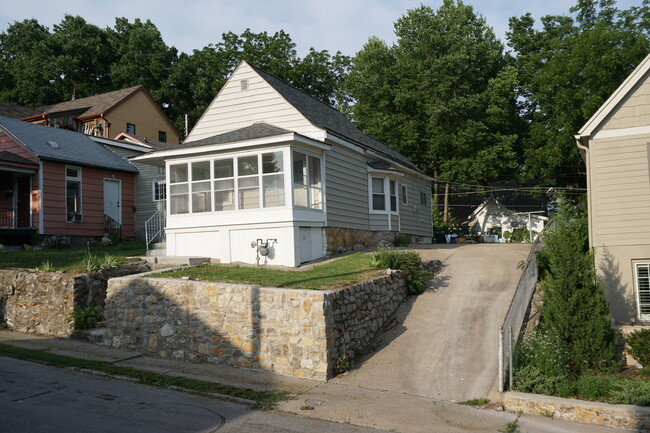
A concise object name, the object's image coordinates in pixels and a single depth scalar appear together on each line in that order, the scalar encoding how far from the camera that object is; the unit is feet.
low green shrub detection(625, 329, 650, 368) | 35.40
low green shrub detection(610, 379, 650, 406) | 27.27
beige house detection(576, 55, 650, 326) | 44.04
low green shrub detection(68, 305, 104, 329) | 41.39
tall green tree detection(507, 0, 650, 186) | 89.45
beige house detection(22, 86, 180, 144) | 117.50
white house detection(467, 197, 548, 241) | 127.75
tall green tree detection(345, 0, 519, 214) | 115.65
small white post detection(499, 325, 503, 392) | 28.92
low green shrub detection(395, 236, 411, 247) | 70.85
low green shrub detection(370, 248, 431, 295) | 45.91
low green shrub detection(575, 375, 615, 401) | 28.84
